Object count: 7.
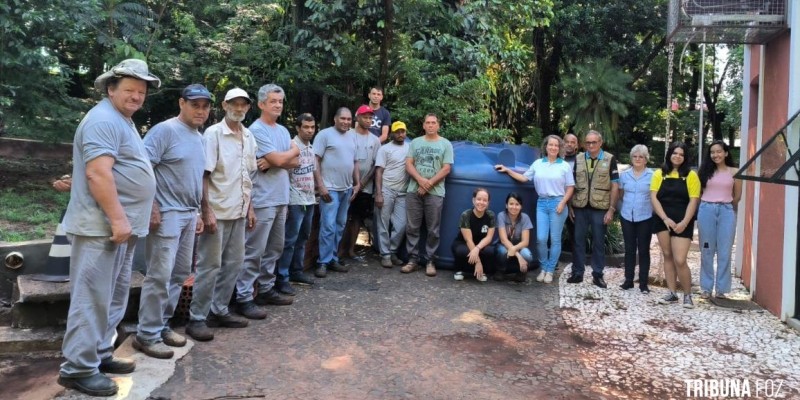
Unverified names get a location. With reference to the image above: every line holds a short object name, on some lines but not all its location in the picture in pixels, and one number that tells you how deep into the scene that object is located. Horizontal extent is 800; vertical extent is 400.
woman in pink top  5.79
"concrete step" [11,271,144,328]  4.41
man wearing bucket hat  3.12
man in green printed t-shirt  6.65
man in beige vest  6.48
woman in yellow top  5.85
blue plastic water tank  6.80
